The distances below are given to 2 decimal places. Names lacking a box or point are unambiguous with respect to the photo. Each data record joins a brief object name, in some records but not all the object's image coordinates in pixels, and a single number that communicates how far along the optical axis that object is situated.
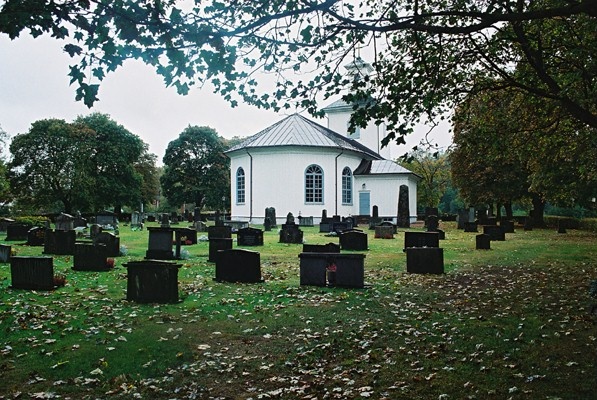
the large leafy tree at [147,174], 64.44
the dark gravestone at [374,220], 33.57
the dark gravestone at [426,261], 12.51
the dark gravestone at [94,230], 19.26
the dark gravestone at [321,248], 12.38
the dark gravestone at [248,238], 19.97
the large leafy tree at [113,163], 54.12
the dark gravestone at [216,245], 14.23
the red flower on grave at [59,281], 9.93
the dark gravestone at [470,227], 31.80
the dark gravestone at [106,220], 29.29
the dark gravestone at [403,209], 34.44
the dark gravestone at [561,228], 31.20
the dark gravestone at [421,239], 15.68
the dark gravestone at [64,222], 22.48
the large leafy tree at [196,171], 61.38
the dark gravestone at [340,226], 25.84
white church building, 39.41
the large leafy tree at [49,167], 51.00
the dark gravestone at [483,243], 19.06
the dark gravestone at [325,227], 28.73
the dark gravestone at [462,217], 35.59
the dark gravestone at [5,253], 13.03
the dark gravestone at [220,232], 19.55
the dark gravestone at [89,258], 12.23
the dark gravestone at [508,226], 30.73
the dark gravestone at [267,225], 30.81
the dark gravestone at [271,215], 32.94
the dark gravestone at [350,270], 10.18
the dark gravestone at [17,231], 20.70
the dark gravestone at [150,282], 8.61
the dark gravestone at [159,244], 14.27
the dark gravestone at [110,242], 15.29
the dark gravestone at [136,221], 31.80
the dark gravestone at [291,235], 21.53
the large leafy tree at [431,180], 67.62
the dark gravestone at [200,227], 28.02
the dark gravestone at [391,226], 25.77
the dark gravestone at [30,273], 9.48
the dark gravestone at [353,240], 18.05
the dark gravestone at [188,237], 19.80
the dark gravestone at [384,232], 24.77
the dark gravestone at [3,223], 27.12
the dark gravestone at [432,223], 26.56
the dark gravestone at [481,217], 36.78
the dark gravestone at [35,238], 18.22
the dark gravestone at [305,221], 35.94
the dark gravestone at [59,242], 15.50
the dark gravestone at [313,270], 10.43
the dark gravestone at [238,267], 10.92
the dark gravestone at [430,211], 35.20
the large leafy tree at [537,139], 13.27
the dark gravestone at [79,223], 27.05
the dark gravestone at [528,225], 35.40
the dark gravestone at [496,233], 23.73
